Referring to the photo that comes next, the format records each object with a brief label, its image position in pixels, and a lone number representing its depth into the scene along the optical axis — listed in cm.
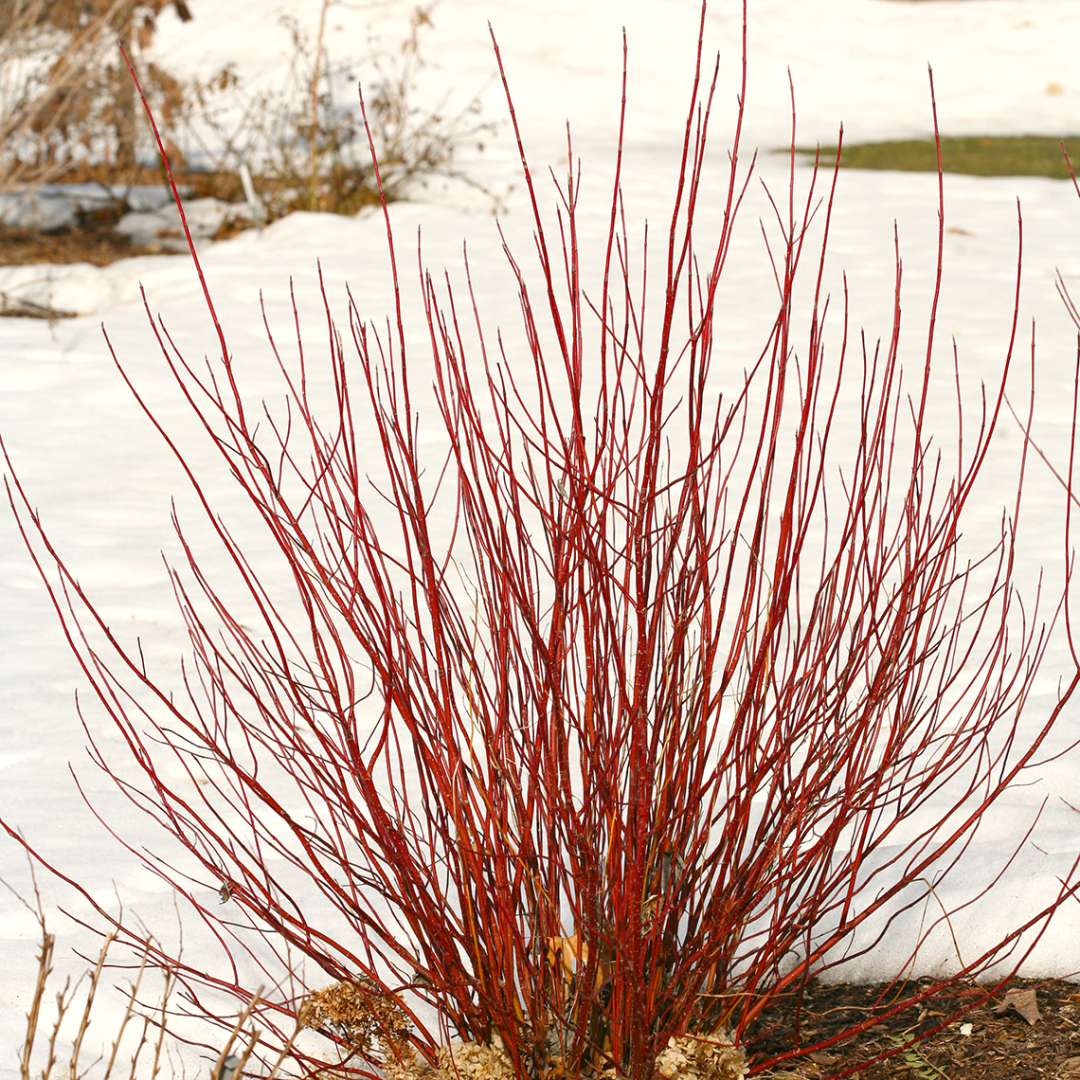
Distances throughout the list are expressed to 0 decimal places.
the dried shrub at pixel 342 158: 1662
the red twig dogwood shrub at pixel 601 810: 337
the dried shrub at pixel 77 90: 1380
